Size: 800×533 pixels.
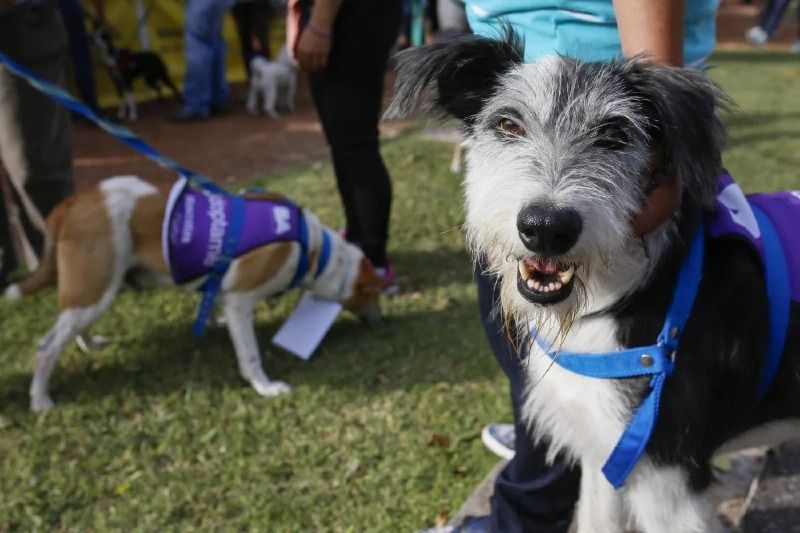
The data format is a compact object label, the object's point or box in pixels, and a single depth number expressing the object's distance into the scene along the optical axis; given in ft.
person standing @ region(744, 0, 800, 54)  31.57
